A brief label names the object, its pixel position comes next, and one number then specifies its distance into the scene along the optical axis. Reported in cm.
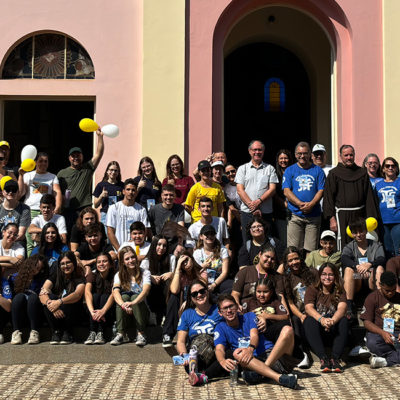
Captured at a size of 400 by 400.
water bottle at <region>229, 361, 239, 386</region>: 624
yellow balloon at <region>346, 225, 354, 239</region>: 820
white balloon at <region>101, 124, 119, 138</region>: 968
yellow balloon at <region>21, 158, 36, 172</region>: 909
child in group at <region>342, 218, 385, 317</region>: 773
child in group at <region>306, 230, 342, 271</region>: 798
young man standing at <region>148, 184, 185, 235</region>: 862
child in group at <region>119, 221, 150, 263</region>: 807
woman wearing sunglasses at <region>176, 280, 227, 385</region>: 650
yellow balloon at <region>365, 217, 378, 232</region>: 815
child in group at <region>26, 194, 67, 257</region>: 843
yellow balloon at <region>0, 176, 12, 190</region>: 898
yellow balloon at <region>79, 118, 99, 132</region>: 945
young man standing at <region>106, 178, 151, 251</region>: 858
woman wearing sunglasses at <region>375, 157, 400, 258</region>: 865
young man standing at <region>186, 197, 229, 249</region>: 829
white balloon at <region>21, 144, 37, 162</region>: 943
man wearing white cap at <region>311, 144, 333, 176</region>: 916
